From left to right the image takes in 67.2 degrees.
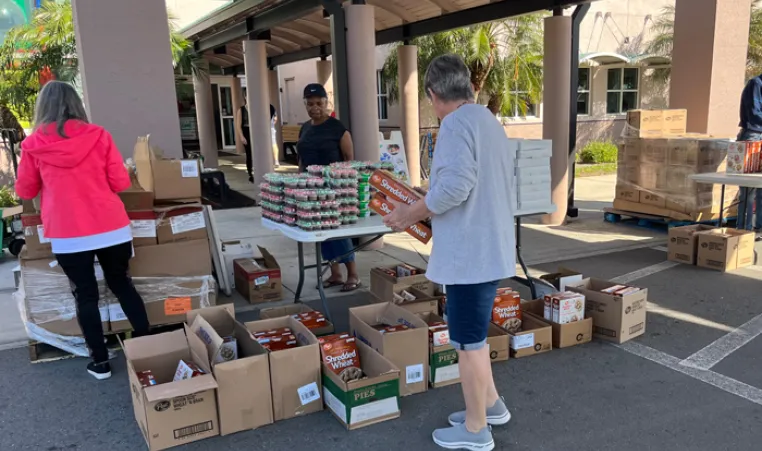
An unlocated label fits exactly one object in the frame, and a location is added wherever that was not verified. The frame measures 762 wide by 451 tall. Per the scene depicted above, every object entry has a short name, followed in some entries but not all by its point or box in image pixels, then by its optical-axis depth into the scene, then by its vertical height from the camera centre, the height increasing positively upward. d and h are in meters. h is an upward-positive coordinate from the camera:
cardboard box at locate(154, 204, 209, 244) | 4.41 -0.69
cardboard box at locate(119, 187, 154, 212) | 4.27 -0.48
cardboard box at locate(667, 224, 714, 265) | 6.08 -1.35
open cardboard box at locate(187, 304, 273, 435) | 3.02 -1.35
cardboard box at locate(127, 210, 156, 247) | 4.29 -0.68
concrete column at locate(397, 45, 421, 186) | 10.82 +0.45
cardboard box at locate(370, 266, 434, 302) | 4.46 -1.24
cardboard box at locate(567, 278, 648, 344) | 4.09 -1.40
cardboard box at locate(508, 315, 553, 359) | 3.93 -1.49
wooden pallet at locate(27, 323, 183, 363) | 4.03 -1.51
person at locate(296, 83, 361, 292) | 5.31 -0.17
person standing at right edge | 6.82 -0.06
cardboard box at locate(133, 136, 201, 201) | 4.35 -0.32
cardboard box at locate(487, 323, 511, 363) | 3.84 -1.48
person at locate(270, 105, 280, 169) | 15.91 -0.57
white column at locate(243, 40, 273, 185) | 10.30 +0.46
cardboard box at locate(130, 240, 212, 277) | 4.32 -0.96
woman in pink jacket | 3.41 -0.29
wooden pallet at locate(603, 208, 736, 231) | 7.40 -1.38
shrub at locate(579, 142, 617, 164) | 15.60 -0.93
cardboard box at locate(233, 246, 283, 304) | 5.12 -1.36
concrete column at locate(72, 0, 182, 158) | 4.93 +0.59
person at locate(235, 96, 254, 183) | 13.35 -0.25
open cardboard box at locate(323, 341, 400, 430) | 3.06 -1.45
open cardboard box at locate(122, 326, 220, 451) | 2.86 -1.38
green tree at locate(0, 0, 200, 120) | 9.22 +1.39
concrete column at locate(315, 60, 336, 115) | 13.99 +1.40
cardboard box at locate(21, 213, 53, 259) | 4.05 -0.70
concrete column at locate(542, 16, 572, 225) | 7.81 +0.35
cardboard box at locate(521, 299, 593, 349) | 4.06 -1.50
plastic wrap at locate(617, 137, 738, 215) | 7.16 -0.70
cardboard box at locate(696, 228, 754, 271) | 5.82 -1.37
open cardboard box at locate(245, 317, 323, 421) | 3.15 -1.38
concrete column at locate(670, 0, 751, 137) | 7.86 +0.76
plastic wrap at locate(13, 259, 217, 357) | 4.04 -1.19
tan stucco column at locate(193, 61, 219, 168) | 13.45 +0.27
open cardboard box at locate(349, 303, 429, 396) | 3.35 -1.29
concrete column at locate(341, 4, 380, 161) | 6.38 +0.52
